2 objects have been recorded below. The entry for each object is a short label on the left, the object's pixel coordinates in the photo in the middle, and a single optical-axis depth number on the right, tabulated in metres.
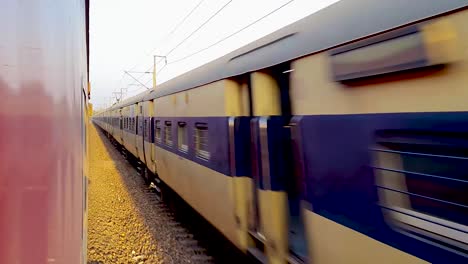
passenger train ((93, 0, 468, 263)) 1.44
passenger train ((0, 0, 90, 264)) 0.73
